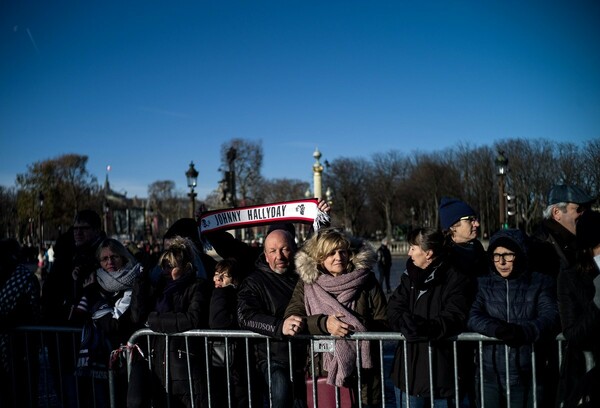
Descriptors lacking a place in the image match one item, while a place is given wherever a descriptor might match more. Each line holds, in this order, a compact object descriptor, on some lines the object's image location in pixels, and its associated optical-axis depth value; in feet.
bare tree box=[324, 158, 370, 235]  222.89
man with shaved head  12.96
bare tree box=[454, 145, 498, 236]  172.65
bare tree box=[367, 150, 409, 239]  213.25
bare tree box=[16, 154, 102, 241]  209.05
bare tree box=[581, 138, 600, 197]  59.82
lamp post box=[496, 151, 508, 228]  63.25
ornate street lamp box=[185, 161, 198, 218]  66.03
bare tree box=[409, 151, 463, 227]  184.34
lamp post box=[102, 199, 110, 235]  137.18
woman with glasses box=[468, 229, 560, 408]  11.84
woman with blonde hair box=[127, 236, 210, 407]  13.56
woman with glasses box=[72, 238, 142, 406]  14.79
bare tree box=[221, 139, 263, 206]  196.54
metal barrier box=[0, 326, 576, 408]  12.25
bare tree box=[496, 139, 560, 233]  139.44
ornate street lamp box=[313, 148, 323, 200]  113.46
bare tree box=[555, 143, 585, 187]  85.62
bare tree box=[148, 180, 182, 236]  302.45
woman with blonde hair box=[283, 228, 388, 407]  12.41
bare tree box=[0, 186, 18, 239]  223.10
